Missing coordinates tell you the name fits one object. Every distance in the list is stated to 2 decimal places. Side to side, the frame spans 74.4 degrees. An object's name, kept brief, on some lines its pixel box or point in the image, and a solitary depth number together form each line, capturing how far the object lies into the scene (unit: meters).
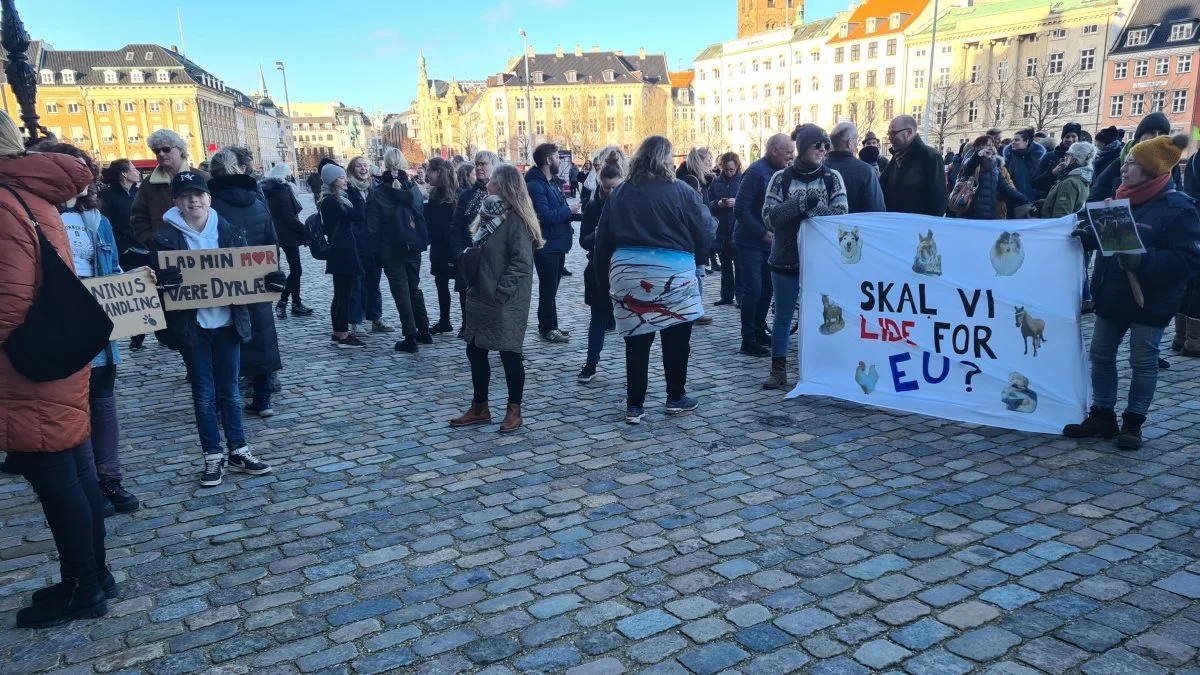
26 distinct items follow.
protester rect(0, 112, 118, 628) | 3.26
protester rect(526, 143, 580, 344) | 8.63
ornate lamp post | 9.28
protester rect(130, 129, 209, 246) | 6.82
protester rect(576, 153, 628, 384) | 7.20
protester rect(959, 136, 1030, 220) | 8.58
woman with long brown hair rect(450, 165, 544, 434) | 5.84
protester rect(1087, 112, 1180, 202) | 7.64
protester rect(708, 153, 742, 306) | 10.60
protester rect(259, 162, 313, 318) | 9.35
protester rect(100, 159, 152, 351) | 8.91
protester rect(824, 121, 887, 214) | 6.88
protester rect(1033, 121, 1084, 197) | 10.84
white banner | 5.35
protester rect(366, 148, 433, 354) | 8.80
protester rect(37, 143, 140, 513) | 4.67
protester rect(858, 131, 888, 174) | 10.09
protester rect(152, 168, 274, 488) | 5.04
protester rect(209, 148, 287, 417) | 5.65
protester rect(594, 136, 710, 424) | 5.85
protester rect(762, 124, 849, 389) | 6.49
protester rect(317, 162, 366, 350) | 8.95
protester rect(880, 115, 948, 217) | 7.41
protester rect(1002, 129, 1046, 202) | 11.09
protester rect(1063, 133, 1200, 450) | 4.81
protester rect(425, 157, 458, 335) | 9.24
